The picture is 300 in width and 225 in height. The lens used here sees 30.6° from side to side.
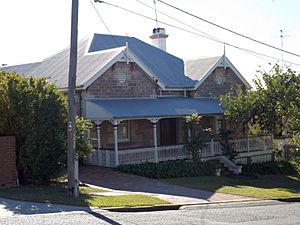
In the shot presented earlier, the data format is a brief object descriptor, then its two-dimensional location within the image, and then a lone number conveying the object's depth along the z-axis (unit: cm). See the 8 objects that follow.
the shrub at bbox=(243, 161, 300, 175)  3039
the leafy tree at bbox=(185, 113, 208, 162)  2695
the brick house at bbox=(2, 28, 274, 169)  2653
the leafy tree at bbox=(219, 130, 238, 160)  2959
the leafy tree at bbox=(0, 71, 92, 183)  1822
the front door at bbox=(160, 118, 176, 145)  3184
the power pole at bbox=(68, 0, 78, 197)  1591
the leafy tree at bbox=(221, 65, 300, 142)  2827
